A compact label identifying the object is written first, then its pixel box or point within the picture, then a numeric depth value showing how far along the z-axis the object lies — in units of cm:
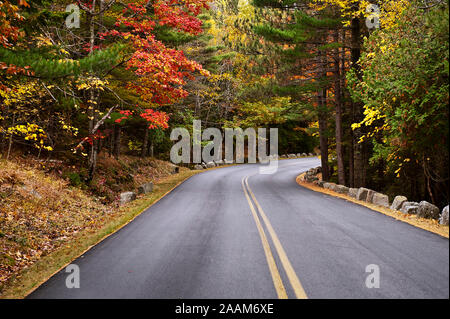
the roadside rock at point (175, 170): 2319
